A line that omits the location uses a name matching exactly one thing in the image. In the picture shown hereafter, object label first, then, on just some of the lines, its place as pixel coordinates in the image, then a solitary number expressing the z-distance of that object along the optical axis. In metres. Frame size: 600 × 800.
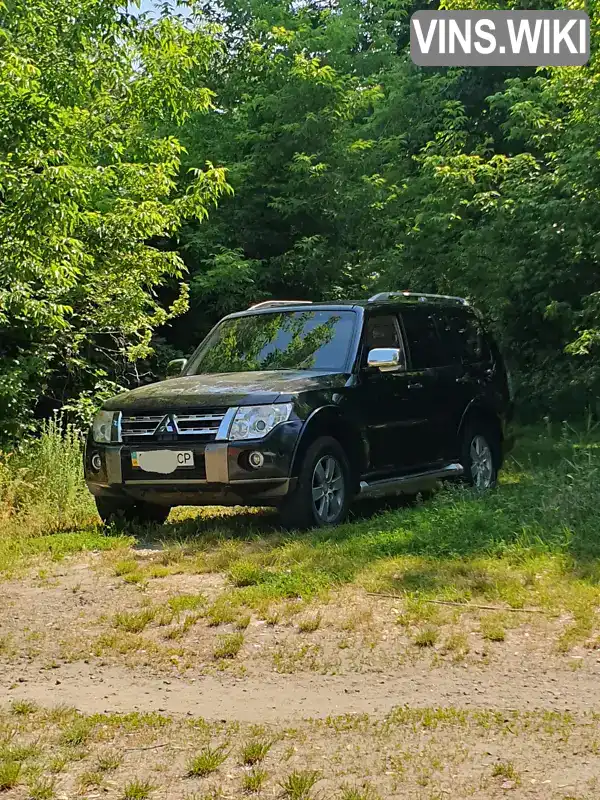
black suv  8.44
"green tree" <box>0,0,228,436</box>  10.23
